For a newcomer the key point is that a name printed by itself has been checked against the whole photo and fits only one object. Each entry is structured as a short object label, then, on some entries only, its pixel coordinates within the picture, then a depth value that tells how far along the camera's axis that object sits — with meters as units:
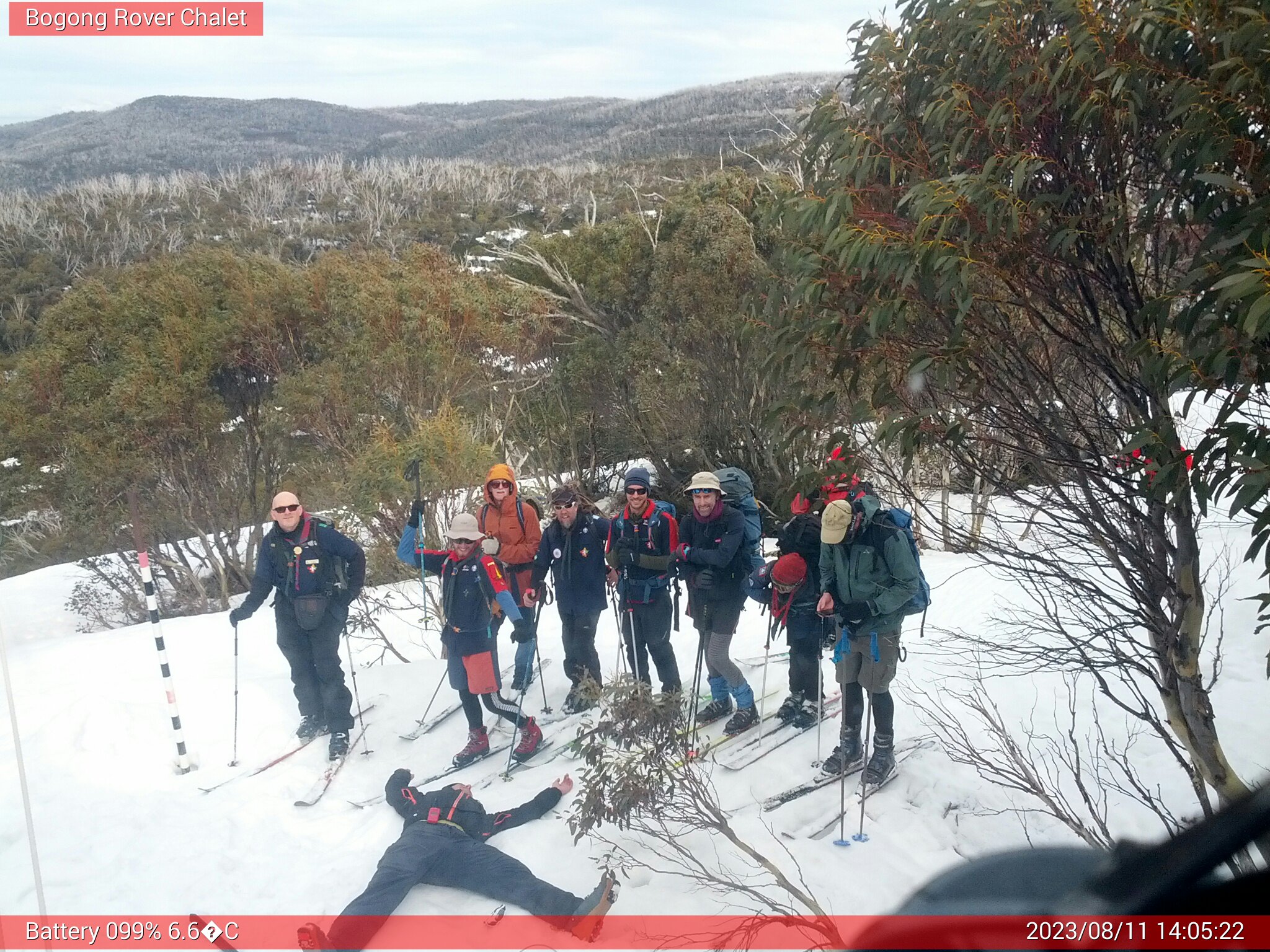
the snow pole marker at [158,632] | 5.91
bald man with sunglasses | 6.05
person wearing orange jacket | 6.52
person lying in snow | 4.10
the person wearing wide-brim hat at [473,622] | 5.83
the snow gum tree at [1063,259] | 2.70
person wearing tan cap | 4.94
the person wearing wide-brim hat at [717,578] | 5.71
